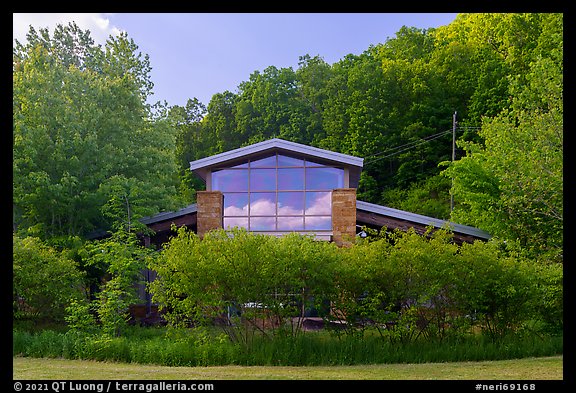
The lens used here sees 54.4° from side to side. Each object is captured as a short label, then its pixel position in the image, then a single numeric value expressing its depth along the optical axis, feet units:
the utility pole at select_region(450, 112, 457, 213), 92.94
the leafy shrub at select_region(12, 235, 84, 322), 43.80
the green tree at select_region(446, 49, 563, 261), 44.50
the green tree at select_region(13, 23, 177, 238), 52.54
